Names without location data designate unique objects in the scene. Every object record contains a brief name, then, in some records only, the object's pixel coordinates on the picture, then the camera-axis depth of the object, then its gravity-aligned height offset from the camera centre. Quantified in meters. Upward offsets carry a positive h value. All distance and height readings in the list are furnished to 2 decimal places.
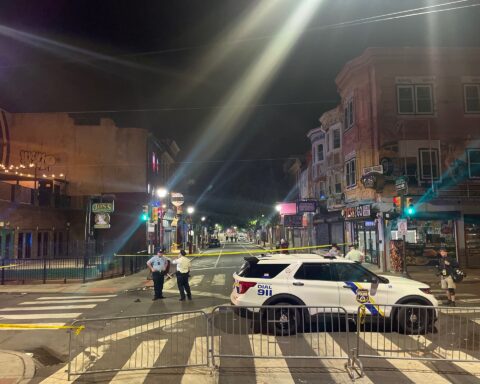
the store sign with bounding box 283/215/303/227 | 39.28 +1.28
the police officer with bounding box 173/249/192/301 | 13.23 -1.11
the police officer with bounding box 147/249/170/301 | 13.91 -1.10
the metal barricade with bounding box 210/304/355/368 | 7.27 -1.95
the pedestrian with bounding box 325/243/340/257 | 16.27 -0.58
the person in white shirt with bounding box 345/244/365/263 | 14.51 -0.68
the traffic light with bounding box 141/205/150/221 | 26.10 +1.41
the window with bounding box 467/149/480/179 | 21.94 +3.50
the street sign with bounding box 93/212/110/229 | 23.28 +0.85
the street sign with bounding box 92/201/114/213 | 23.03 +1.57
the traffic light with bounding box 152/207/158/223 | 32.90 +1.69
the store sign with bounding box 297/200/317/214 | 32.09 +2.10
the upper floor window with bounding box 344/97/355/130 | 25.18 +7.02
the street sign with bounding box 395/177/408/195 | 16.90 +1.86
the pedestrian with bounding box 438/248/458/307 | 12.15 -1.20
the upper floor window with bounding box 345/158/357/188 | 25.05 +3.62
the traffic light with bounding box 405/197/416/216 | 16.60 +1.01
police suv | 9.08 -1.13
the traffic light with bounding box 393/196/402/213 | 17.08 +1.26
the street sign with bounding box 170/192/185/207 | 41.38 +3.61
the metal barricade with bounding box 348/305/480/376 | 7.09 -1.98
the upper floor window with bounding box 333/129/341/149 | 29.38 +6.41
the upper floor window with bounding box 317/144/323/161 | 36.19 +6.80
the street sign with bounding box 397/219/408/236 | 16.66 +0.26
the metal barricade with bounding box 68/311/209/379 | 7.00 -2.00
